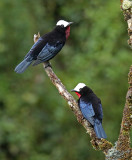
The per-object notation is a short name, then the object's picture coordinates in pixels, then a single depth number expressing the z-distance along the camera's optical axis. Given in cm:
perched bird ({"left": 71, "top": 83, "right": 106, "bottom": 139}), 874
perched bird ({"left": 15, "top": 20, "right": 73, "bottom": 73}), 1137
